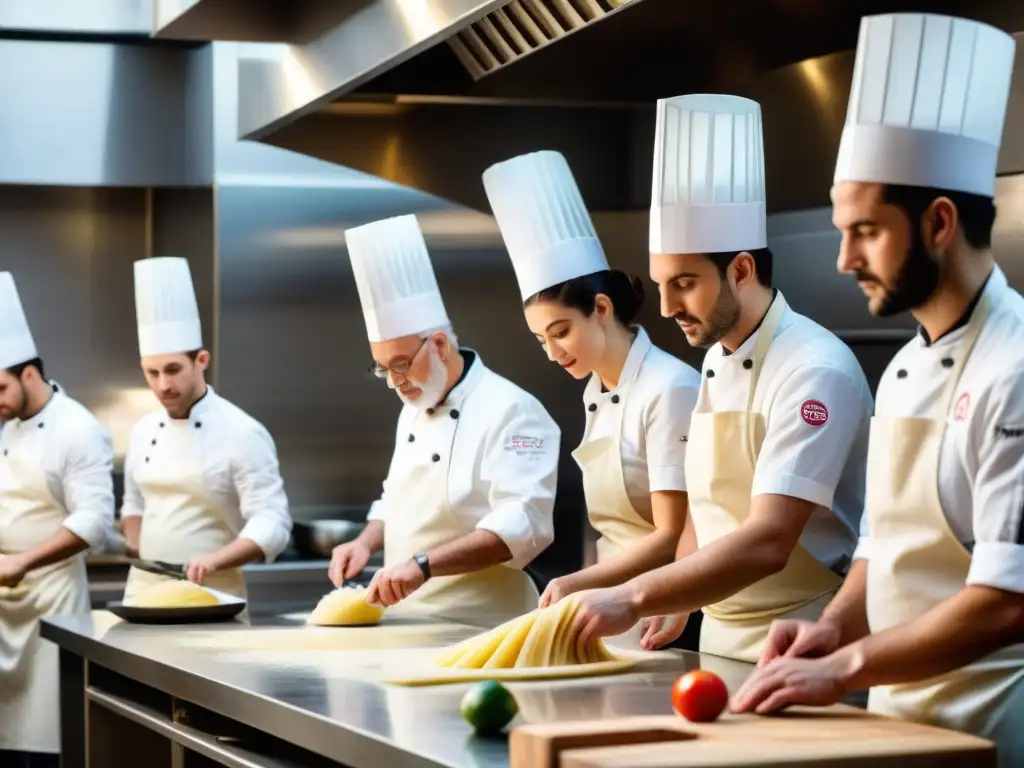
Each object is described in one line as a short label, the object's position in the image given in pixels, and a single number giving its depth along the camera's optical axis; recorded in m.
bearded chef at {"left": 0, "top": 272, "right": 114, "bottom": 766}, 4.98
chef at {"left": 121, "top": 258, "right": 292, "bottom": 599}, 4.74
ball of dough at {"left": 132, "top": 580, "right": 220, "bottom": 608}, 3.54
